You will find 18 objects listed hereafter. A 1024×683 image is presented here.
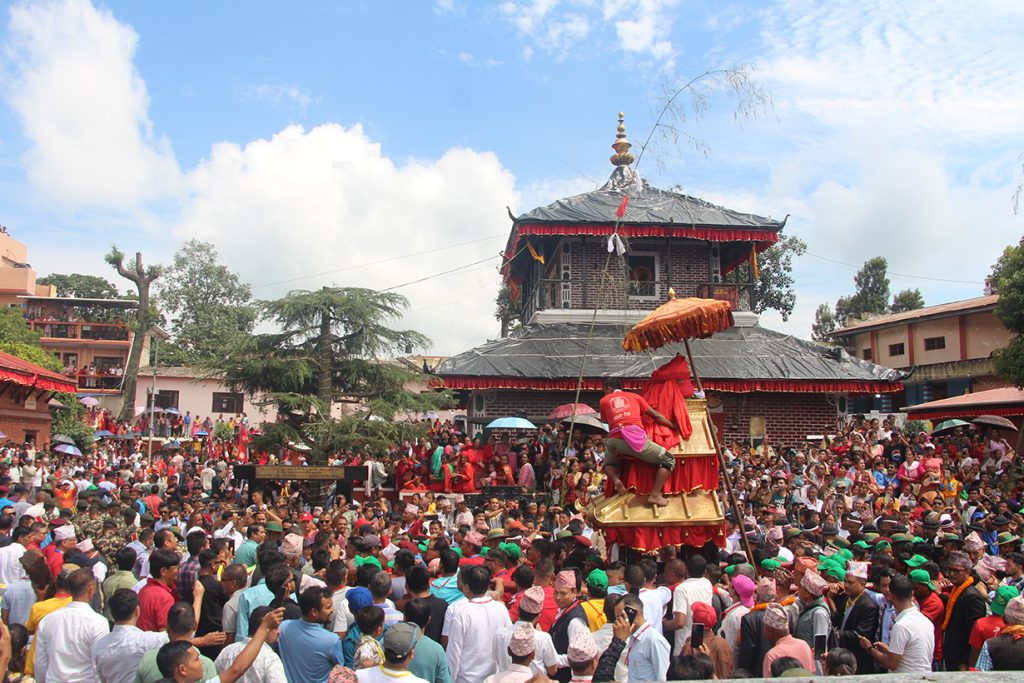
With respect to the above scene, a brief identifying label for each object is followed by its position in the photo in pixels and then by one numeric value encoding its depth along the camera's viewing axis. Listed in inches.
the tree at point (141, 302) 1590.8
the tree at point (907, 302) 1895.9
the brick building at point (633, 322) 843.4
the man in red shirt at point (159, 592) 231.9
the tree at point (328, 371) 681.6
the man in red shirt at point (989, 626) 241.0
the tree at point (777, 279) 1648.6
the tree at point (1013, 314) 866.8
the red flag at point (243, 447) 880.2
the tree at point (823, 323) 1936.5
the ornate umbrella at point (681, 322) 378.6
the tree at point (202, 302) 1833.2
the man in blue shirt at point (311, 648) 198.2
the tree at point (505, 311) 1334.0
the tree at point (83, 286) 2046.0
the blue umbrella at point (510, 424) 741.3
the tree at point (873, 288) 1882.4
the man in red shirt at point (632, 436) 355.9
